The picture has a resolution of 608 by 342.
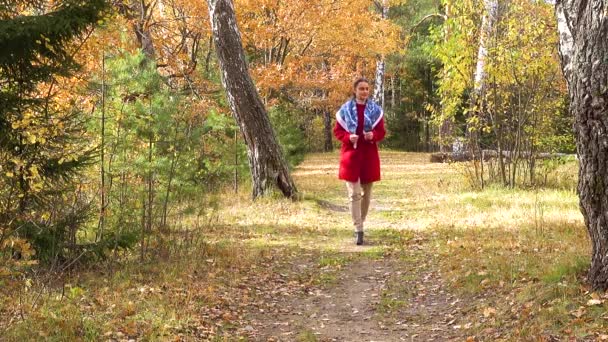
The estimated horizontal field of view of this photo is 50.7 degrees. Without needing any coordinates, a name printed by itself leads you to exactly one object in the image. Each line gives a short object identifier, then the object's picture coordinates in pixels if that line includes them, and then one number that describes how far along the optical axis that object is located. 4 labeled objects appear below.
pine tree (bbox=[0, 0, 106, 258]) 5.89
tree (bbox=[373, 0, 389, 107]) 29.80
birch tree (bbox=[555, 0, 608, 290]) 4.41
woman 8.27
